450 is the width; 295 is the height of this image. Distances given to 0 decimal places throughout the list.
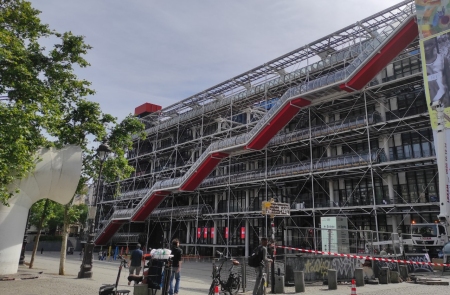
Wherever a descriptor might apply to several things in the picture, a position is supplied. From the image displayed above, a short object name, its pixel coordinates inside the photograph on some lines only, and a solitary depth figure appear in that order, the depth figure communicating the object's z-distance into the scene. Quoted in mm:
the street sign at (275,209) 9789
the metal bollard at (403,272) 13961
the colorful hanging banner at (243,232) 28547
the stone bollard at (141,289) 7449
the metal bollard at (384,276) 12812
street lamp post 12922
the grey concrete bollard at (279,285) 10367
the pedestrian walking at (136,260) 11781
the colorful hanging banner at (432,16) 16844
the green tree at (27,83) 9820
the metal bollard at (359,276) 12055
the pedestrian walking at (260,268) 9021
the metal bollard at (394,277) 13250
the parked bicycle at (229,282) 9141
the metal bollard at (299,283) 10531
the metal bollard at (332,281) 11180
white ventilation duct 12102
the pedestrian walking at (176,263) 9250
